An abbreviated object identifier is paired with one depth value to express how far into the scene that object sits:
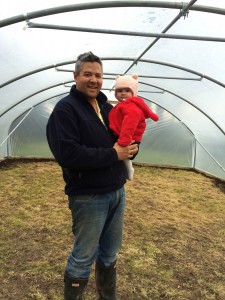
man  2.12
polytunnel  4.14
